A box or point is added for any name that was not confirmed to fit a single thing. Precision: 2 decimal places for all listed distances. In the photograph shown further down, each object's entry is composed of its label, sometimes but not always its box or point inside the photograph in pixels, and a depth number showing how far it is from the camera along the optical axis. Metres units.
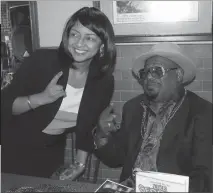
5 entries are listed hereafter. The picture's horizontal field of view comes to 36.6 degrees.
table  1.65
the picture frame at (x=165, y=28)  2.43
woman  2.14
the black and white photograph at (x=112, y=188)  1.56
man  1.96
